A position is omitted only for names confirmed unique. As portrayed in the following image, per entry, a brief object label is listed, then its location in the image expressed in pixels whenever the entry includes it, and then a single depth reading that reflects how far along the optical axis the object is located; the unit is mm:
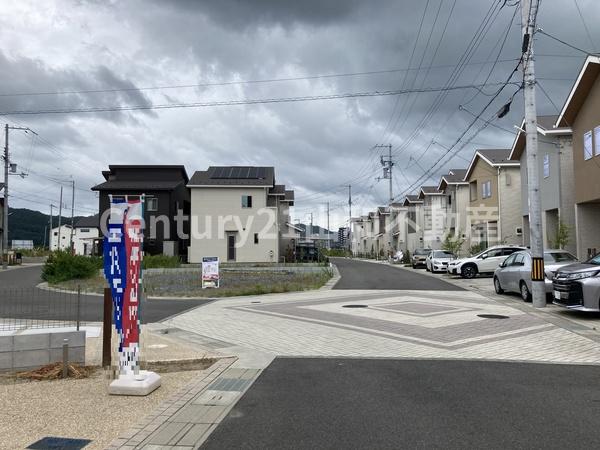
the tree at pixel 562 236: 21828
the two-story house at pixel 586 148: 19406
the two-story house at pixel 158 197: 40469
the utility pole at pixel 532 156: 13641
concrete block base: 5730
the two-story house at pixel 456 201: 41125
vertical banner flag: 5945
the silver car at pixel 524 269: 14883
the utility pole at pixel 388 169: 51909
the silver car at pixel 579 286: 11016
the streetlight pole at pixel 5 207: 39141
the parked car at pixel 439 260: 32156
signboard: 21406
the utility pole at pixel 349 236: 93875
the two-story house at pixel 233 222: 39906
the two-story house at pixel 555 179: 23703
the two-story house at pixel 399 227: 60625
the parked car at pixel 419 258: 38625
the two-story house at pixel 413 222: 55312
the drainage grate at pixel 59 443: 4227
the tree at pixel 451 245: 34594
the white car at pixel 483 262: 26266
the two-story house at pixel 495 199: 33812
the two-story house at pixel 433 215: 48281
